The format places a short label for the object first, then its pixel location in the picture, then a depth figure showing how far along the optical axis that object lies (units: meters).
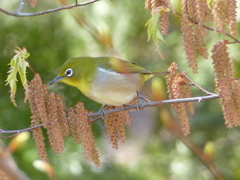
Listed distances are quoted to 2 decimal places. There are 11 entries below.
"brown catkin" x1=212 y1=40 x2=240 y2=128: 3.33
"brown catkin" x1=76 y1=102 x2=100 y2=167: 3.37
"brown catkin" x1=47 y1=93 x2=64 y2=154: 3.36
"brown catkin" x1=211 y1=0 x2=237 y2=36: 3.28
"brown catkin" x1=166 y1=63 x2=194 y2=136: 3.38
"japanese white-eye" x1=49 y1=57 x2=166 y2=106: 3.47
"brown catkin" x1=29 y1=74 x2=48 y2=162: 3.37
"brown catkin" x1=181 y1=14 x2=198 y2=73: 3.32
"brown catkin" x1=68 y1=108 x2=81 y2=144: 3.39
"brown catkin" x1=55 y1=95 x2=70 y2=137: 3.38
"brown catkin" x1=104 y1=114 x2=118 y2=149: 3.41
